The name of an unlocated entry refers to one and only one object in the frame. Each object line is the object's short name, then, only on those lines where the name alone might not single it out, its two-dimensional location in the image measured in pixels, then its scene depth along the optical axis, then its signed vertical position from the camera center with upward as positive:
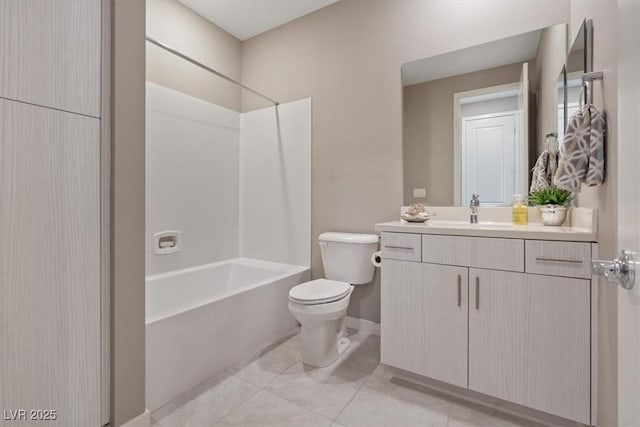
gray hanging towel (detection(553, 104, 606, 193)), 1.12 +0.24
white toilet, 1.83 -0.50
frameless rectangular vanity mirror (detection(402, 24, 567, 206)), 1.80 +0.63
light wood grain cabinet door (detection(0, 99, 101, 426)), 1.00 -0.19
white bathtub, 1.53 -0.66
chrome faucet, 1.91 +0.03
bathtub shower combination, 1.90 -0.07
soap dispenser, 1.75 +0.00
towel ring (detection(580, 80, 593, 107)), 1.32 +0.53
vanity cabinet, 1.28 -0.49
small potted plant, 1.62 +0.06
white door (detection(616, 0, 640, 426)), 0.56 +0.04
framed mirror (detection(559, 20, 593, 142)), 1.36 +0.71
